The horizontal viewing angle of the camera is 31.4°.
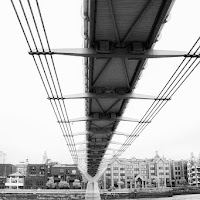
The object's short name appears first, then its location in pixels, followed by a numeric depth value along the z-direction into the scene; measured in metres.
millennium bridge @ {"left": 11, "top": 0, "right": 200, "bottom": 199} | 9.56
